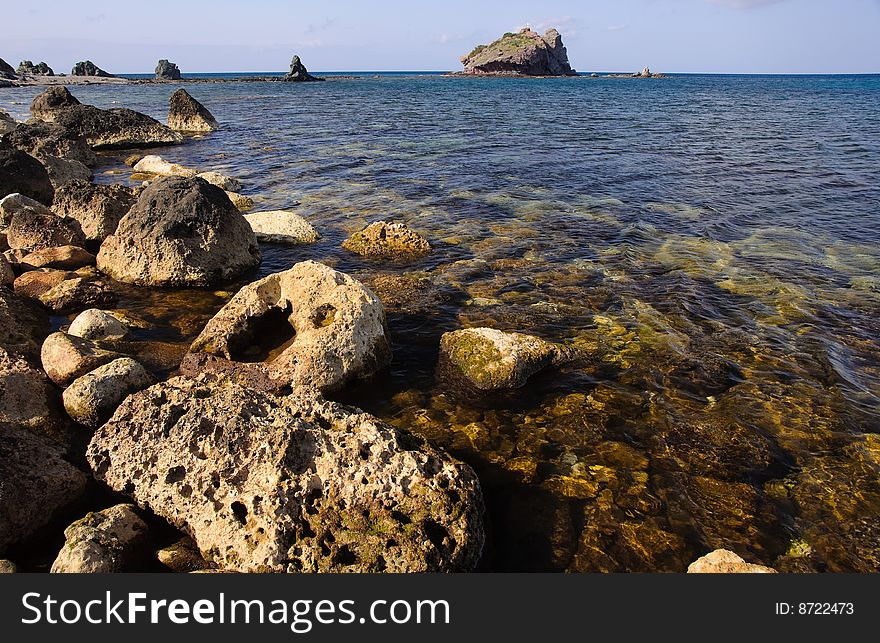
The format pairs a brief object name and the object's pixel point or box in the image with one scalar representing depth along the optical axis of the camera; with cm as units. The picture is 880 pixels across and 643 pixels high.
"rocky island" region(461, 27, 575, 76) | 17925
